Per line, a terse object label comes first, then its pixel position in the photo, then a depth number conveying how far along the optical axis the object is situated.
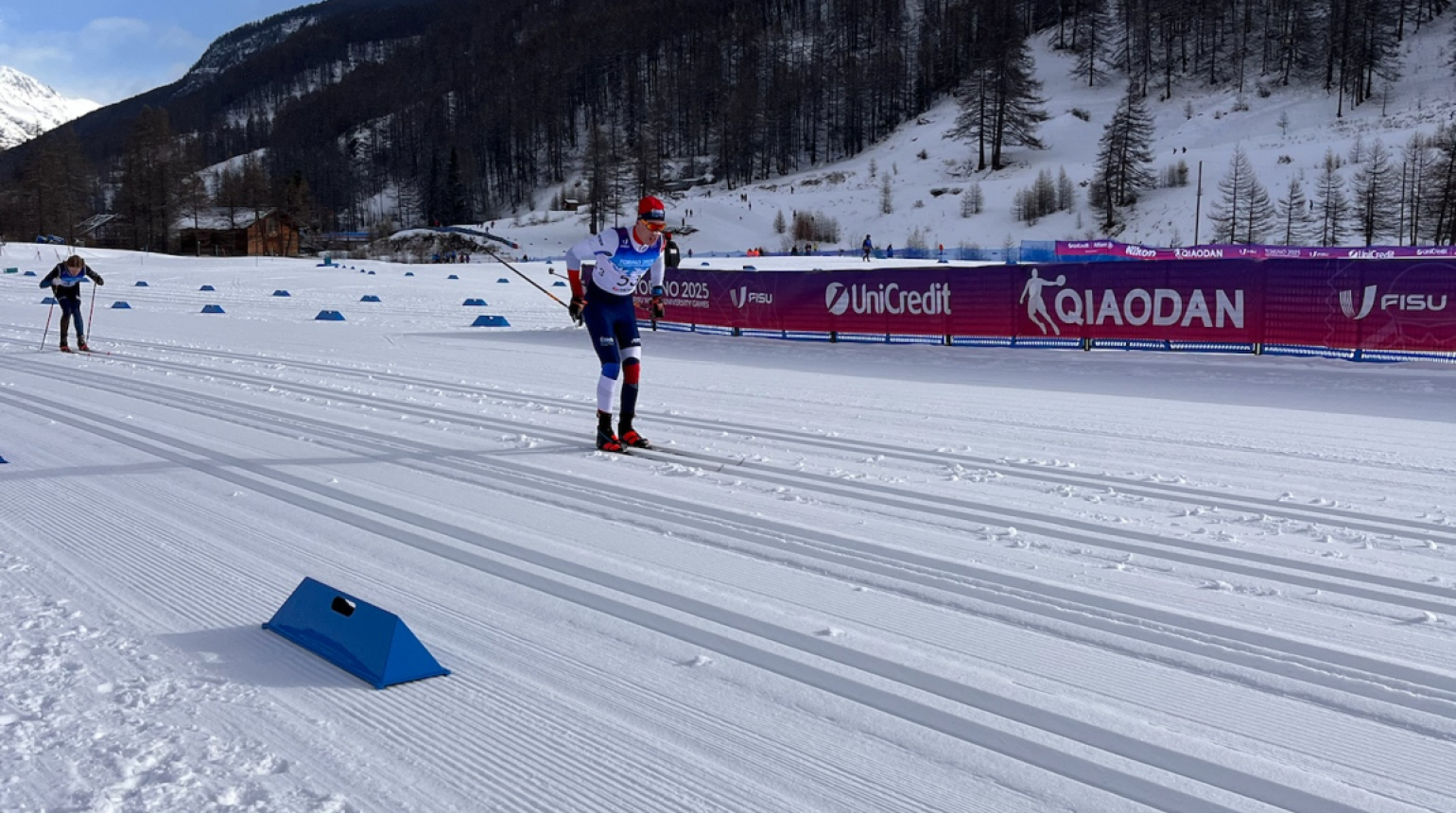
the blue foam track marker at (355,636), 3.66
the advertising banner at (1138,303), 14.35
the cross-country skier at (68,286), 16.83
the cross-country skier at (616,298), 8.50
